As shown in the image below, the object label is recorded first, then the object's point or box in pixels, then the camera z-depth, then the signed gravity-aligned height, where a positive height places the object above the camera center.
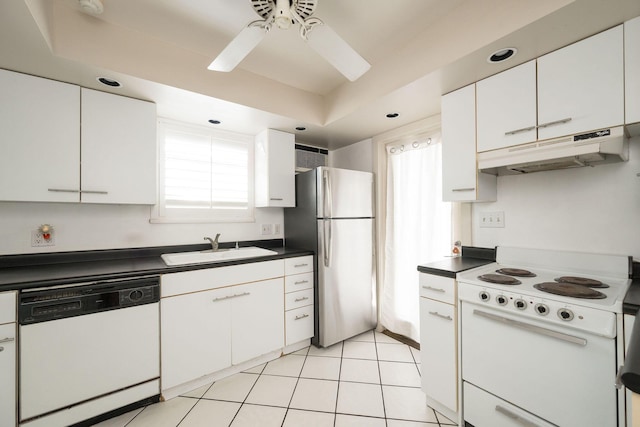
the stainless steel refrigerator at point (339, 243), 2.43 -0.29
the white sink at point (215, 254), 2.20 -0.37
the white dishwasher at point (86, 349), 1.36 -0.79
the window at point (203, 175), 2.37 +0.41
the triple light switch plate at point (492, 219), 1.87 -0.04
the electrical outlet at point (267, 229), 2.94 -0.16
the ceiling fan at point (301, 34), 1.20 +0.91
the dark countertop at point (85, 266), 1.41 -0.35
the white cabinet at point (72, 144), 1.55 +0.49
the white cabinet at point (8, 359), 1.29 -0.74
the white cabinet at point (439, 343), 1.54 -0.82
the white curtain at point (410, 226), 2.33 -0.11
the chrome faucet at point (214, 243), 2.45 -0.27
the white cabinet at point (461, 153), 1.73 +0.44
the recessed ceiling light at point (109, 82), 1.66 +0.90
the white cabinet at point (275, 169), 2.62 +0.49
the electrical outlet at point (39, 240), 1.81 -0.17
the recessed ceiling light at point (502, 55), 1.39 +0.91
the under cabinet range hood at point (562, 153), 1.21 +0.33
